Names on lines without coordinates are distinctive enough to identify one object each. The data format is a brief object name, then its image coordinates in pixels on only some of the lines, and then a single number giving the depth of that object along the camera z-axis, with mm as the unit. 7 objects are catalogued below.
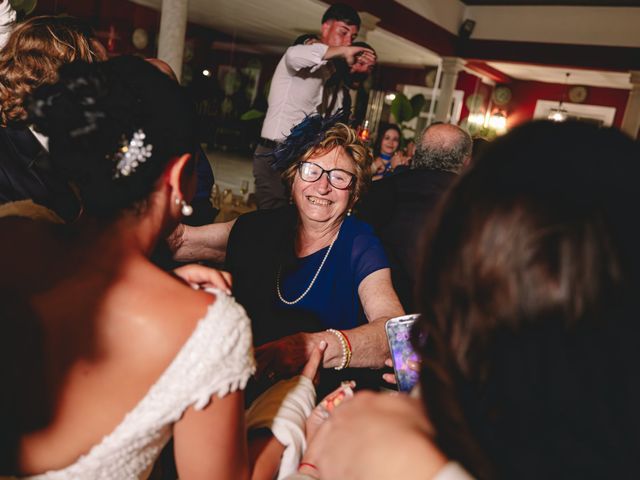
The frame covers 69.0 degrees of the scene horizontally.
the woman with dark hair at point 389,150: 5355
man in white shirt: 3020
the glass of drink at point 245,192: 4441
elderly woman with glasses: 1737
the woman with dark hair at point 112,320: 781
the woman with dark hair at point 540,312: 494
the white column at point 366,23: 6371
